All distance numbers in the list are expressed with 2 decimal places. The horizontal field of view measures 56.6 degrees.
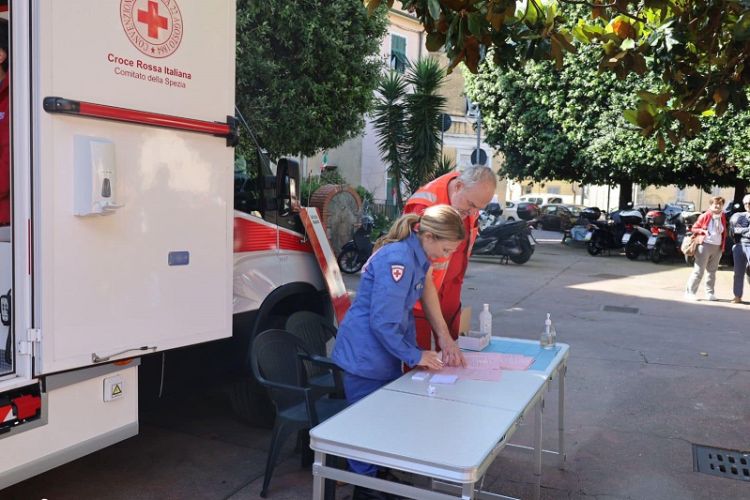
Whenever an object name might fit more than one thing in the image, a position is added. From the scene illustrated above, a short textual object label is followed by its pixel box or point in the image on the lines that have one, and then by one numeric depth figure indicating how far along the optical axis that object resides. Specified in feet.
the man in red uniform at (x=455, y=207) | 13.26
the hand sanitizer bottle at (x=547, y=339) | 13.23
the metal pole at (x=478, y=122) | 63.12
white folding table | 7.52
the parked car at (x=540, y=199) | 114.88
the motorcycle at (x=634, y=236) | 57.52
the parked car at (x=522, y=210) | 84.27
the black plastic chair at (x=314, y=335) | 14.48
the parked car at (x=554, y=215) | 93.61
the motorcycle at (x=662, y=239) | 55.45
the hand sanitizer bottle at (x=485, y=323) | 13.69
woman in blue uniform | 10.34
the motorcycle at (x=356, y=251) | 41.93
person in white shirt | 36.22
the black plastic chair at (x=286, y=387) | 12.23
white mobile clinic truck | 9.23
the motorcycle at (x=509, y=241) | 52.13
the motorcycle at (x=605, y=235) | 60.64
